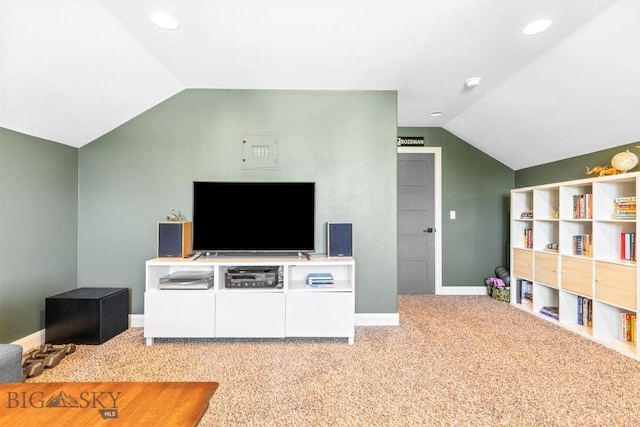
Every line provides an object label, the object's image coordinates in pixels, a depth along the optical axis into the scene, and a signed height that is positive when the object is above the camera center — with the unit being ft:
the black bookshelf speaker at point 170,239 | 9.40 -0.66
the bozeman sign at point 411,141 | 14.66 +3.40
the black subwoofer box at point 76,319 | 8.61 -2.75
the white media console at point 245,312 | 8.72 -2.57
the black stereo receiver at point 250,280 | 8.98 -1.76
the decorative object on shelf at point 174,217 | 9.94 -0.02
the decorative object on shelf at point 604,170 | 9.23 +1.36
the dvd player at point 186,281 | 8.83 -1.80
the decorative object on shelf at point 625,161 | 8.62 +1.48
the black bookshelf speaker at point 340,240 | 9.75 -0.72
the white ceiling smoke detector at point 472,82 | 9.65 +4.07
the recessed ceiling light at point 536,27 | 6.85 +4.10
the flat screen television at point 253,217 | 9.79 -0.02
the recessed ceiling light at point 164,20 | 6.76 +4.20
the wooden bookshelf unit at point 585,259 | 8.45 -1.28
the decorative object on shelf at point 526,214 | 12.38 +0.08
